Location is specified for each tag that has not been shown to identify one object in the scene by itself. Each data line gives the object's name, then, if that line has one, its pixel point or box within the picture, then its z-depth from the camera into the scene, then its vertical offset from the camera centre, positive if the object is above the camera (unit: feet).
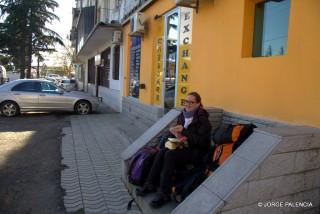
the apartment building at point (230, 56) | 8.44 +1.43
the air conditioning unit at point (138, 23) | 20.86 +5.25
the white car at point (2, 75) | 59.93 +0.41
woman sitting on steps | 8.28 -2.61
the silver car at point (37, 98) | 27.68 -2.49
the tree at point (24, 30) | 61.01 +12.76
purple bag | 9.23 -3.45
